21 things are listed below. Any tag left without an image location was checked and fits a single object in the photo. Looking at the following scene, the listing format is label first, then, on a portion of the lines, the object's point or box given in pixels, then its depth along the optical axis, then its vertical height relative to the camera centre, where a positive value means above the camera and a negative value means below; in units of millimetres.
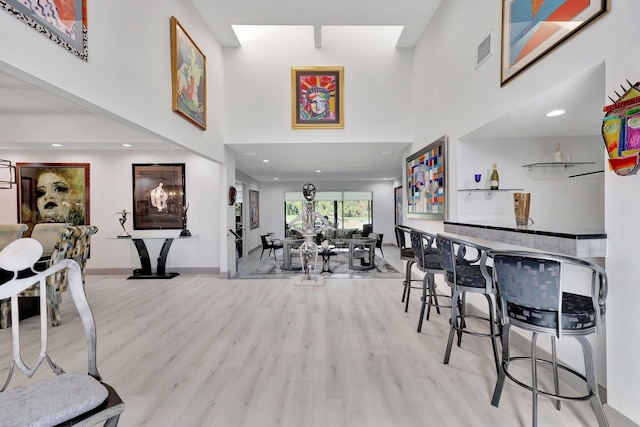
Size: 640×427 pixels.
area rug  5535 -1394
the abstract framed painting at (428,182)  3678 +401
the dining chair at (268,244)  7281 -954
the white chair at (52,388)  1017 -745
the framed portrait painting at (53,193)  5441 +325
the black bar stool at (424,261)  2816 -554
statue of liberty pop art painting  5004 +1975
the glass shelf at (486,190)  3193 +213
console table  5426 -1022
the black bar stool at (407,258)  3486 -652
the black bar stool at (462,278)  2119 -559
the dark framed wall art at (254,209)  9340 -20
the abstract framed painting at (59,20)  1618 +1222
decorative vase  2330 +7
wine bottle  3178 +324
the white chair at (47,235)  4234 -405
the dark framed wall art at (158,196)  5727 +266
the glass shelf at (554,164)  2955 +482
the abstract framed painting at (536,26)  1733 +1316
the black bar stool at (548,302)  1417 -516
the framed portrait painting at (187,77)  3373 +1795
